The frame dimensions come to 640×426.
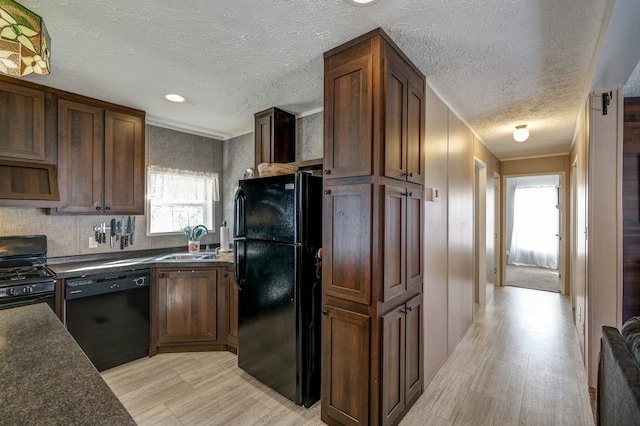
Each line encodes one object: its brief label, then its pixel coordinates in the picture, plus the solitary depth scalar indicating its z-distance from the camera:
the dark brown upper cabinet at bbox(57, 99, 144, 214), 2.63
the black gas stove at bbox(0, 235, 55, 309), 2.12
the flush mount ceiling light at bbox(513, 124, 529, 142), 3.48
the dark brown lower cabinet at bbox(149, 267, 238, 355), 2.92
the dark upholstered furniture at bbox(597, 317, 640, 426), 0.96
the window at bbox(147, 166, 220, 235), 3.50
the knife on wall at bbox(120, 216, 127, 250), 3.19
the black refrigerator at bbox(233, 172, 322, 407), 2.16
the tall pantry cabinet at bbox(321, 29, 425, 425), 1.76
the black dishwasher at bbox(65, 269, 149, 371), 2.45
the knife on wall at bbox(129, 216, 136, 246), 3.27
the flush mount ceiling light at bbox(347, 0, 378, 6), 1.47
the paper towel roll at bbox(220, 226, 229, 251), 3.71
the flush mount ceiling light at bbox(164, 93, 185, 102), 2.74
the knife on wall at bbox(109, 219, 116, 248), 3.14
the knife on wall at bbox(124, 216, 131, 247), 3.23
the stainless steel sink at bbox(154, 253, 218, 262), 3.02
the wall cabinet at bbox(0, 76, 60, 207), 2.32
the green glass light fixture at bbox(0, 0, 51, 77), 1.33
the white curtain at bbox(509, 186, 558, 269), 7.11
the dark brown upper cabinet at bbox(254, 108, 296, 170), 3.02
